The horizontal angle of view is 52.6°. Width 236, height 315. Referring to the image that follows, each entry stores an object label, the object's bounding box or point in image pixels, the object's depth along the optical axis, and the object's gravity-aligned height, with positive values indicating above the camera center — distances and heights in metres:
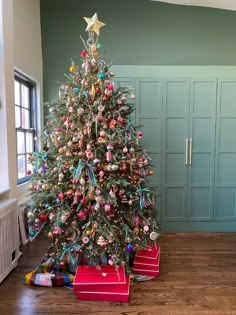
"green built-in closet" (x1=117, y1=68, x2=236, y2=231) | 3.09 -0.04
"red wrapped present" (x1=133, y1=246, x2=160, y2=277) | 2.19 -1.12
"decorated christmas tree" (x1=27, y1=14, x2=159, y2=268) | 1.93 -0.29
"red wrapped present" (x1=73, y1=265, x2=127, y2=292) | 1.86 -1.08
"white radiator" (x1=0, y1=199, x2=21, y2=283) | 2.04 -0.85
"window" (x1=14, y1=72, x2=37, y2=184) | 2.97 +0.30
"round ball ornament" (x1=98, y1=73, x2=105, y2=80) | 1.95 +0.54
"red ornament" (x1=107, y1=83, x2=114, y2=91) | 1.97 +0.46
